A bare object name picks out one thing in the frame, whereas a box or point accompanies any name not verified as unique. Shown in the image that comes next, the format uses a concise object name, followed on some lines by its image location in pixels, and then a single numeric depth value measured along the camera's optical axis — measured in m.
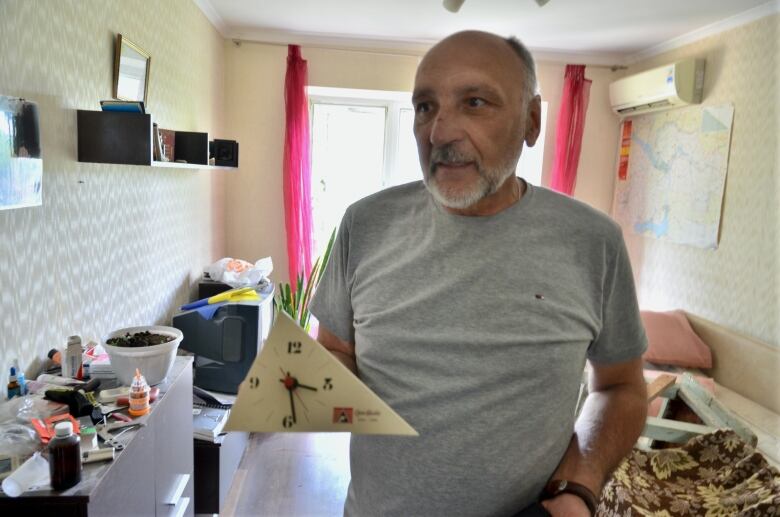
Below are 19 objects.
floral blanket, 1.80
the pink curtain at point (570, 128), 4.19
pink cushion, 3.26
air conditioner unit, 3.48
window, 4.43
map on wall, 3.36
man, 0.85
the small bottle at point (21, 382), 1.36
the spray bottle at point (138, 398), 1.39
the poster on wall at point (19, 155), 1.26
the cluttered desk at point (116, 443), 1.05
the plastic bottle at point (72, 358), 1.53
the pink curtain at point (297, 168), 3.97
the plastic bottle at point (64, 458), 1.04
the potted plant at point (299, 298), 3.61
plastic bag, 3.20
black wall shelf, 1.70
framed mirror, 1.96
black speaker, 3.11
